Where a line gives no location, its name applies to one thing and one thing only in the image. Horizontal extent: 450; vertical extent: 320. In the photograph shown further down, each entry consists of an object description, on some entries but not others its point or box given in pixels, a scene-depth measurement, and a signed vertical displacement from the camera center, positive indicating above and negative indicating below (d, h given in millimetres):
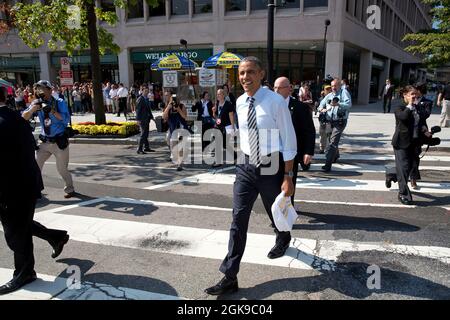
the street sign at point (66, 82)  13992 +372
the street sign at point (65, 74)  13922 +675
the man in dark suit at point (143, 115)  10742 -697
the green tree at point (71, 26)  12672 +2357
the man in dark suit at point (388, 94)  20453 -174
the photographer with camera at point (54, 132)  6102 -707
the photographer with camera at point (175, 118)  8562 -638
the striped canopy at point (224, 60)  16297 +1390
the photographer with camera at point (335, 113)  7910 -478
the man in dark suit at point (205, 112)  9812 -561
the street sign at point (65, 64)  13960 +1039
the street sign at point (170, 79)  15969 +542
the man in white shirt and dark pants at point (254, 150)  3340 -554
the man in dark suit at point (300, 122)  4820 -422
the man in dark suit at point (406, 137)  5766 -746
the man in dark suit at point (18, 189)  3516 -968
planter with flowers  13625 -1453
